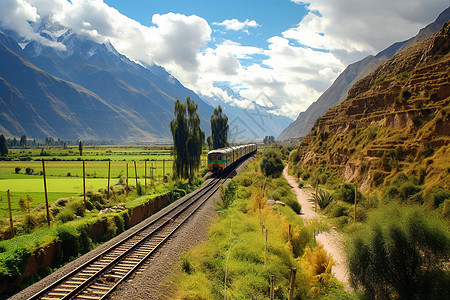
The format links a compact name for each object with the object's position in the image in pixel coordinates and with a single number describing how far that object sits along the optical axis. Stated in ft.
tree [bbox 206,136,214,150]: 187.43
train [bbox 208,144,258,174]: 113.50
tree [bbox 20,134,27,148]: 474.16
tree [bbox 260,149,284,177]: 119.65
